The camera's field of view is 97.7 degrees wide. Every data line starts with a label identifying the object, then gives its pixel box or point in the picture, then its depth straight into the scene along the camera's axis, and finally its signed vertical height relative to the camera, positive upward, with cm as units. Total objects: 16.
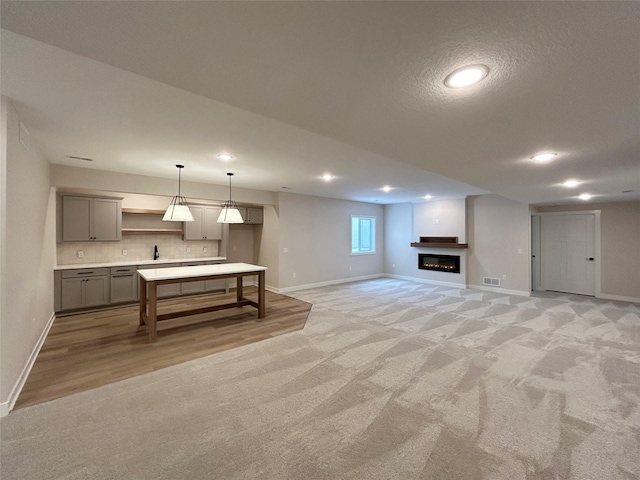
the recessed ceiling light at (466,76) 137 +86
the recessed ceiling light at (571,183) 416 +93
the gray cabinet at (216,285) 661 -107
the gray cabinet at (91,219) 508 +40
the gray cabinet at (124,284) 539 -86
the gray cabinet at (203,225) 659 +38
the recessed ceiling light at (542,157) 283 +90
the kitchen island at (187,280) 380 -58
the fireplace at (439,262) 781 -58
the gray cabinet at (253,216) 747 +69
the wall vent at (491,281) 715 -100
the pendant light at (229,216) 459 +41
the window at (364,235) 900 +23
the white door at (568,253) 680 -24
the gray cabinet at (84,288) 493 -87
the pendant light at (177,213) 394 +39
